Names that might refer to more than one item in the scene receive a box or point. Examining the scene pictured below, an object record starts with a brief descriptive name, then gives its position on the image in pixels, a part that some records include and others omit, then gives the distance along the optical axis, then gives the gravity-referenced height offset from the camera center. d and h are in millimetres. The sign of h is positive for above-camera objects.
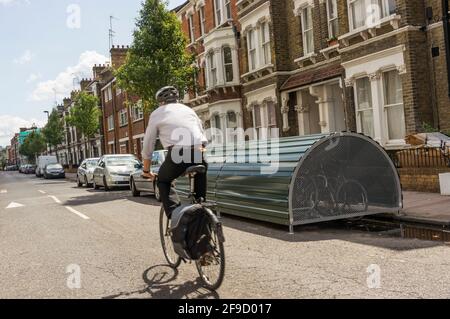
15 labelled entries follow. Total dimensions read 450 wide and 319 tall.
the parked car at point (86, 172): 25344 -159
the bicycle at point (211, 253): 4957 -958
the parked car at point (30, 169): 77125 +622
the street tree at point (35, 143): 92750 +5666
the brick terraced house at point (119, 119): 43056 +4557
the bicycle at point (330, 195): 8641 -772
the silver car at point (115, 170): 21375 -122
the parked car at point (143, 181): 16625 -557
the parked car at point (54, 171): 44844 +2
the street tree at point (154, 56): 23078 +5185
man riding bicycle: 5418 +263
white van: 53575 +1163
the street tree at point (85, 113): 49375 +5670
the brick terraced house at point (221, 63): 25203 +5085
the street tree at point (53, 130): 71562 +6022
